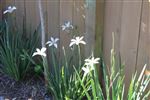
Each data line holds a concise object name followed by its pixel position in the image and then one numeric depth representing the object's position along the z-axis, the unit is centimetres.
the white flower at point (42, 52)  196
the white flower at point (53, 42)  211
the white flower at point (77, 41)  196
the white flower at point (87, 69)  186
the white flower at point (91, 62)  184
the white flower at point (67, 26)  221
